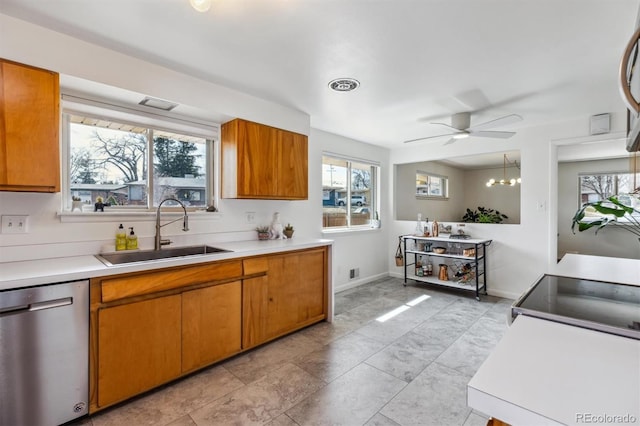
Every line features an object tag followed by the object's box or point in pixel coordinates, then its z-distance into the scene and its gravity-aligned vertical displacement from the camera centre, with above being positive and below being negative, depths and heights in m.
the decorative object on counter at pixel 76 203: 2.29 +0.06
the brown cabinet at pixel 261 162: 2.88 +0.51
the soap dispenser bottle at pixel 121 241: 2.33 -0.23
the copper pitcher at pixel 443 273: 4.58 -0.98
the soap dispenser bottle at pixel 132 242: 2.38 -0.25
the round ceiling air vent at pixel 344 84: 2.58 +1.13
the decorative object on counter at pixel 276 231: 3.39 -0.23
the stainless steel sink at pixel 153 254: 2.27 -0.35
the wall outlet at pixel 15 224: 1.94 -0.08
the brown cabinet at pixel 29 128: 1.73 +0.50
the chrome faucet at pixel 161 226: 2.51 -0.14
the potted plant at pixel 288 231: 3.52 -0.24
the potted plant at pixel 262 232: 3.31 -0.24
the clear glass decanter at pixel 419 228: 5.04 -0.30
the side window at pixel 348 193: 4.49 +0.29
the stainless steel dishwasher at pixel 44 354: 1.52 -0.77
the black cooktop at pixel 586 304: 0.95 -0.36
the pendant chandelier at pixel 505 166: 5.89 +1.02
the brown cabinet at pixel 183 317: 1.82 -0.79
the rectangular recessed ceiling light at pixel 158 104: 2.43 +0.91
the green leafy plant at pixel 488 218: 4.77 -0.13
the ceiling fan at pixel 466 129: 3.27 +0.91
